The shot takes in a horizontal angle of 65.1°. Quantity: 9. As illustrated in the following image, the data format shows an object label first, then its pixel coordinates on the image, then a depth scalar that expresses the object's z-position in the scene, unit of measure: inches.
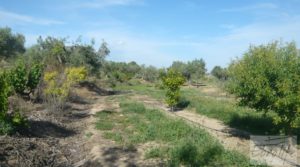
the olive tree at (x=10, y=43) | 1282.6
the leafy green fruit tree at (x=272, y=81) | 293.2
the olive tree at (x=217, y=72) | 1909.6
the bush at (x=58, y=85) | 471.3
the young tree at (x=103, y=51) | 1061.0
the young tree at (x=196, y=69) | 1783.2
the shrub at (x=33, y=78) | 531.1
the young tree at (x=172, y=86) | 615.8
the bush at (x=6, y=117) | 279.4
